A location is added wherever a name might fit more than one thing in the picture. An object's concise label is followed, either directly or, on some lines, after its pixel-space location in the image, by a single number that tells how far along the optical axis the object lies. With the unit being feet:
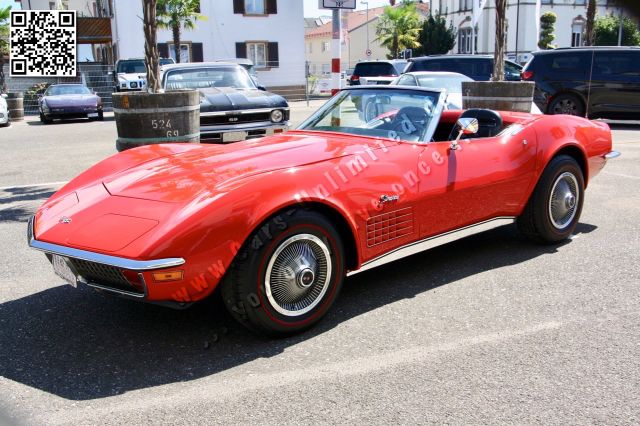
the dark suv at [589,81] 46.11
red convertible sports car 10.19
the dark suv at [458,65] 55.36
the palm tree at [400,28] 156.15
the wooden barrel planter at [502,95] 28.91
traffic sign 32.19
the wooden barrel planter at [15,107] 68.80
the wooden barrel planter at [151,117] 22.57
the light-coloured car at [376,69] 74.13
